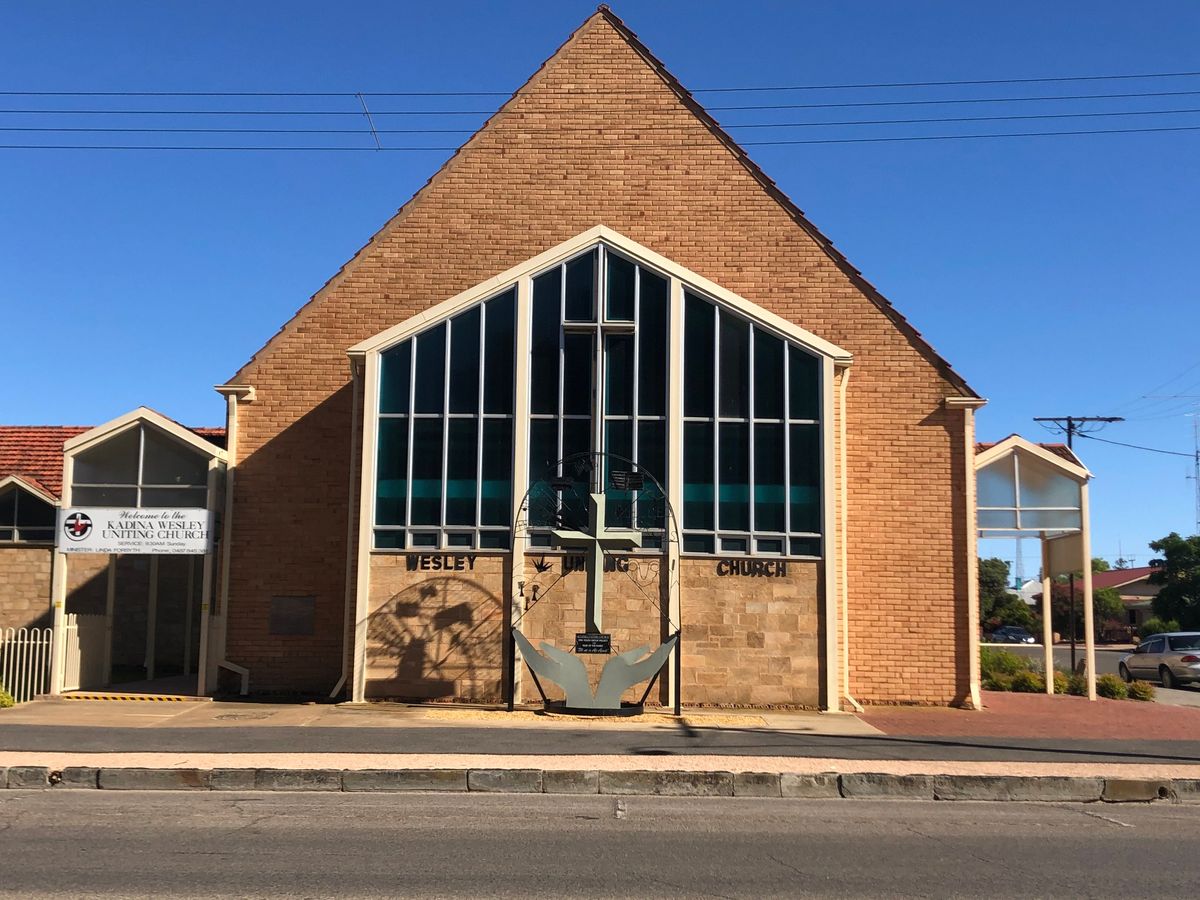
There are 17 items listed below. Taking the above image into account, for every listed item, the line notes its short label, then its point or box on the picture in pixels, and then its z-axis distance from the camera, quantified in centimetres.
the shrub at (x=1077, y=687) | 2178
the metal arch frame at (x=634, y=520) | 1667
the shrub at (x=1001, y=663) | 2325
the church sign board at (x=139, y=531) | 1823
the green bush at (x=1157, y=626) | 5358
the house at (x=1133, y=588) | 6881
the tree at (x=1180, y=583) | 5547
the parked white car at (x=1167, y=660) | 2698
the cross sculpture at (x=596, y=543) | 1614
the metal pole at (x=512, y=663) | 1630
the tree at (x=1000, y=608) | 6769
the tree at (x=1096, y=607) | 6719
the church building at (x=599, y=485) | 1705
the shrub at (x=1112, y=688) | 2148
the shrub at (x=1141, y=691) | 2141
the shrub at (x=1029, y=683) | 2183
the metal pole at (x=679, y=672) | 1614
